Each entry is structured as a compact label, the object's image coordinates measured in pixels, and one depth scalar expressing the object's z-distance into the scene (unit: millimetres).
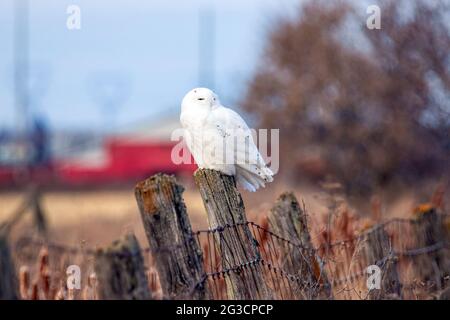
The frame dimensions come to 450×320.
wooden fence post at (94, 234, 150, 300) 10555
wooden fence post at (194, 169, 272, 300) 12602
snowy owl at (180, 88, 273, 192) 13961
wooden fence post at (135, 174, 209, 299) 11680
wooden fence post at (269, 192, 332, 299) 14125
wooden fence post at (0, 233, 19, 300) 11508
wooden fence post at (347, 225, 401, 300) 14555
